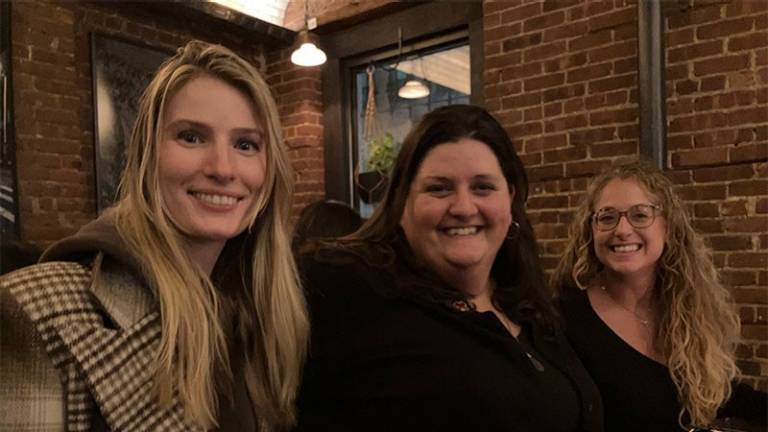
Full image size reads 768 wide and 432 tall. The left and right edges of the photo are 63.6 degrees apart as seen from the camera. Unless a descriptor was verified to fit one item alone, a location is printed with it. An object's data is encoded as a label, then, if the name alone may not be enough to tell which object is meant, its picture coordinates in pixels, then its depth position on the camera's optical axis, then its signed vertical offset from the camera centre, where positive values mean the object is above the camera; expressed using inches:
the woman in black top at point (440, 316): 52.7 -10.1
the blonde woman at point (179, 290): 36.4 -5.2
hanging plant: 175.2 +16.1
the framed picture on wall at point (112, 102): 150.2 +28.0
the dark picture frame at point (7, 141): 132.6 +16.5
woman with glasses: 73.8 -14.4
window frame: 157.8 +45.4
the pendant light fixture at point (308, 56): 165.8 +41.8
